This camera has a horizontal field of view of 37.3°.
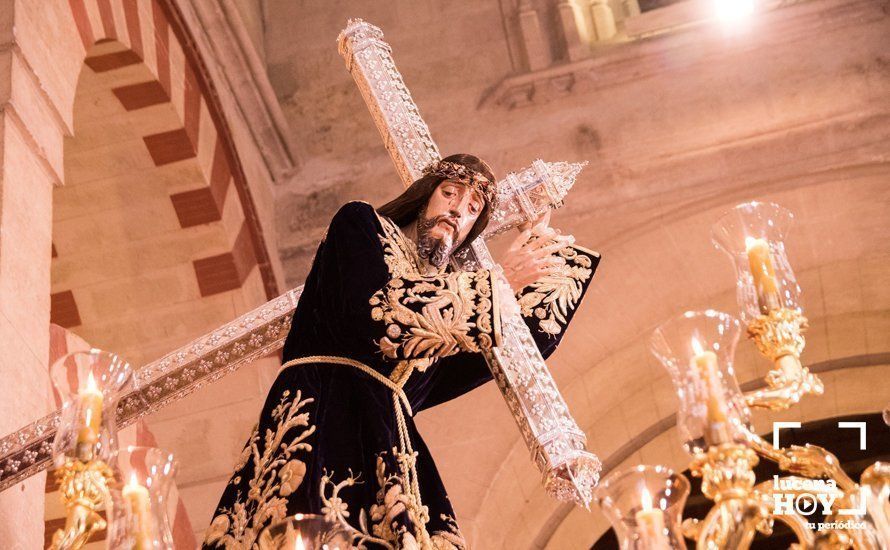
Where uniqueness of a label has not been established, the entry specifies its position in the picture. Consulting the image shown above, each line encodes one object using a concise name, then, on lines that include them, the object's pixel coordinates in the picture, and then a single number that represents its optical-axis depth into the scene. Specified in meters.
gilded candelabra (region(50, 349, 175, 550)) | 1.66
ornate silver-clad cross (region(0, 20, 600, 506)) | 2.57
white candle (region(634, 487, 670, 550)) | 1.60
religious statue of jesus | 2.37
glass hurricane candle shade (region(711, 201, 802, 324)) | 2.07
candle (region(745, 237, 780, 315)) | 2.06
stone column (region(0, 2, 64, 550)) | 2.86
